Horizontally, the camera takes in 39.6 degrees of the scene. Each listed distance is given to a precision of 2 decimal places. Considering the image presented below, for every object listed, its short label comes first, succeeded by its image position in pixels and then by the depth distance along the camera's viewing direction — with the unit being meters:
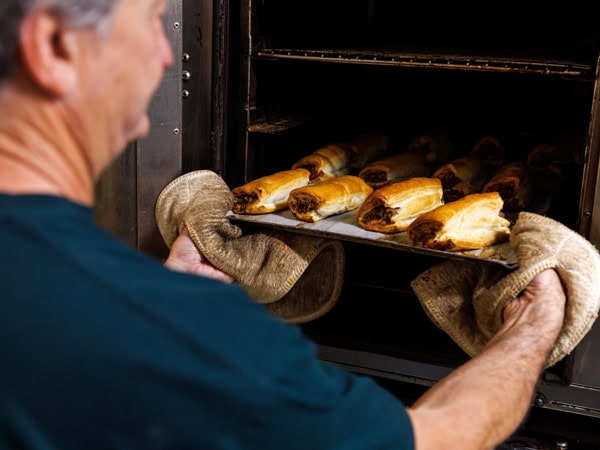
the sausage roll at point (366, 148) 2.63
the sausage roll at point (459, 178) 2.44
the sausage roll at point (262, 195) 2.16
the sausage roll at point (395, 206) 2.07
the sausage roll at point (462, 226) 1.93
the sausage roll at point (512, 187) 2.31
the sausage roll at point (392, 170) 2.48
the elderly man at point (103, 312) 0.88
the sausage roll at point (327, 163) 2.47
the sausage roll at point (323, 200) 2.11
